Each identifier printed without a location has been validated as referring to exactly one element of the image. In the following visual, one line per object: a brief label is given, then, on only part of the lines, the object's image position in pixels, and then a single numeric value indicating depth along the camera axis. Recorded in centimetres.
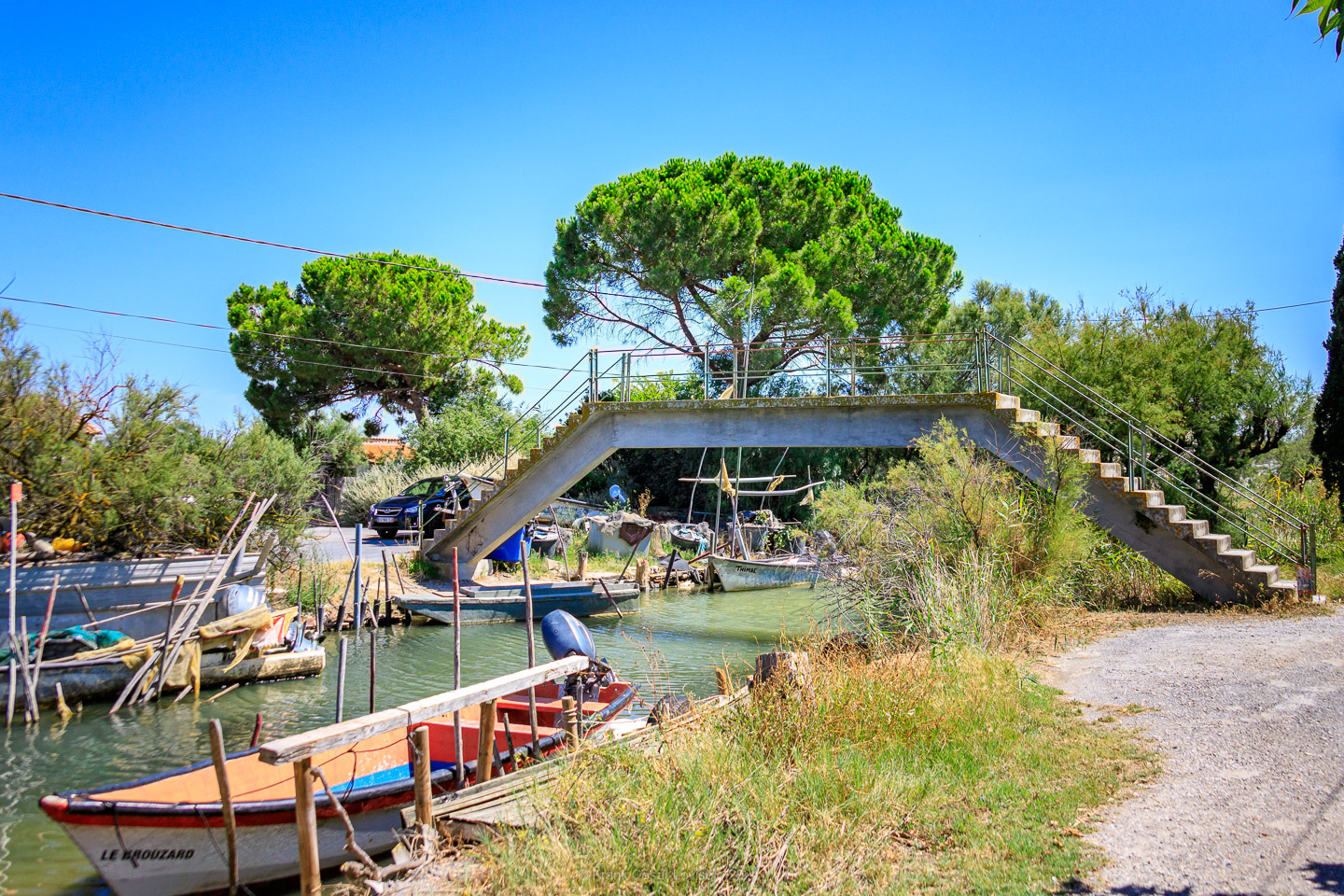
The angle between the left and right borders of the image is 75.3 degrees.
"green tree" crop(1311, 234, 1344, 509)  1516
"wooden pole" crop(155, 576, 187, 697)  1295
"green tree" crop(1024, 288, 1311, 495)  1820
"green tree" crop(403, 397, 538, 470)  3344
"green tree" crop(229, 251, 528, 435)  3475
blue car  2597
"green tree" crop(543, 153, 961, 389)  3081
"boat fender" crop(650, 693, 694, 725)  746
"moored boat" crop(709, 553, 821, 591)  2609
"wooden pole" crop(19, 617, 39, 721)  1191
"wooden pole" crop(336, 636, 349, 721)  931
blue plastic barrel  2345
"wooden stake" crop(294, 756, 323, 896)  592
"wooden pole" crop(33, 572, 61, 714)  1217
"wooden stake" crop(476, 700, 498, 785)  748
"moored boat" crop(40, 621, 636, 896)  690
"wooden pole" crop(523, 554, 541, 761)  763
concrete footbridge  1450
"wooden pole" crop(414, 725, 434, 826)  658
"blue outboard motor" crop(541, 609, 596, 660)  1062
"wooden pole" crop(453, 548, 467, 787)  733
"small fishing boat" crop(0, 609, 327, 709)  1259
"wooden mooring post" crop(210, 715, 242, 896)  622
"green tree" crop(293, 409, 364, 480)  3550
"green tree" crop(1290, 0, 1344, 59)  358
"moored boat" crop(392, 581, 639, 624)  1897
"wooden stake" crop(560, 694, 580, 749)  764
